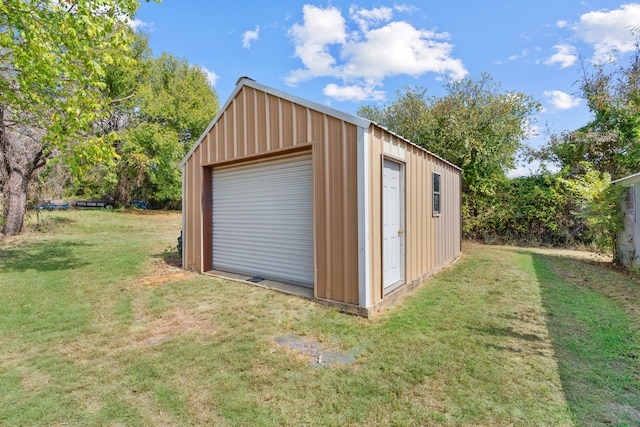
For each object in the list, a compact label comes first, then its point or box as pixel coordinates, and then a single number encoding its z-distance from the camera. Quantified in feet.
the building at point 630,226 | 20.52
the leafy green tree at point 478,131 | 36.99
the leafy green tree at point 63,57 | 15.92
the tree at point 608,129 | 32.45
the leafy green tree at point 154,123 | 56.65
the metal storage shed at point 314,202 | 13.29
